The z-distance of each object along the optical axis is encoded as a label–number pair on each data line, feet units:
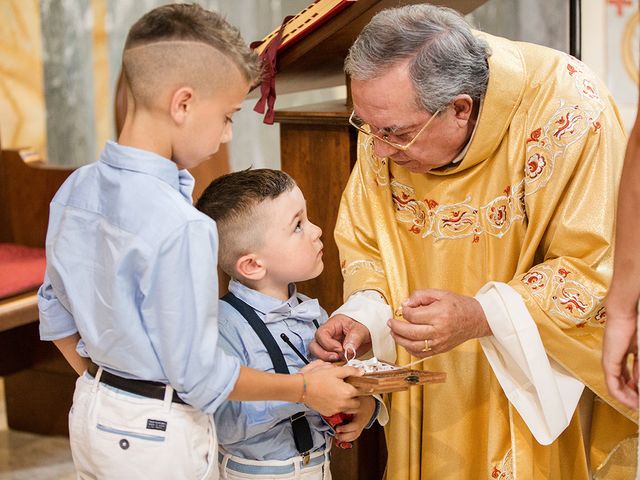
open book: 8.95
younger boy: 7.53
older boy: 6.07
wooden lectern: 9.90
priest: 8.04
